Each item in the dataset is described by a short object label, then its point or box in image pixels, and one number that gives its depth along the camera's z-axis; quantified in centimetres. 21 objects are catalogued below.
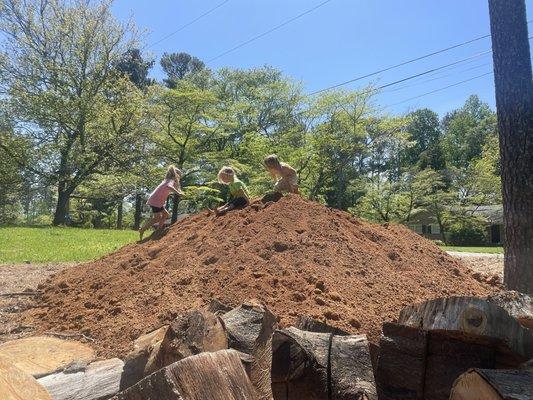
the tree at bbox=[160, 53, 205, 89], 4647
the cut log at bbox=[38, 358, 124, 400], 287
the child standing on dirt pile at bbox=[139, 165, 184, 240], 927
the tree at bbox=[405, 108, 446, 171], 5100
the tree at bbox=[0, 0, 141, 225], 2500
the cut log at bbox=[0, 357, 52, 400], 185
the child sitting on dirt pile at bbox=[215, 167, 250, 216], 681
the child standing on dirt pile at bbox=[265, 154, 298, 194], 686
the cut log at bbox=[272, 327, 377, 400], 223
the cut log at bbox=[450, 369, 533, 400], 160
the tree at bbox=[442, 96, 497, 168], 5278
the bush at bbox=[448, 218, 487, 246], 3153
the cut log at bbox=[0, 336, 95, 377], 350
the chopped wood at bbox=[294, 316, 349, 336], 268
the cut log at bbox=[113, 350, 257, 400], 172
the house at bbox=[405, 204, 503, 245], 3394
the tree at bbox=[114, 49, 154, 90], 3100
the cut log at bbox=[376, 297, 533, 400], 224
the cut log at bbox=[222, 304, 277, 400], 258
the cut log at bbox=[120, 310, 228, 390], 252
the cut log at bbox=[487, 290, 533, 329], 262
